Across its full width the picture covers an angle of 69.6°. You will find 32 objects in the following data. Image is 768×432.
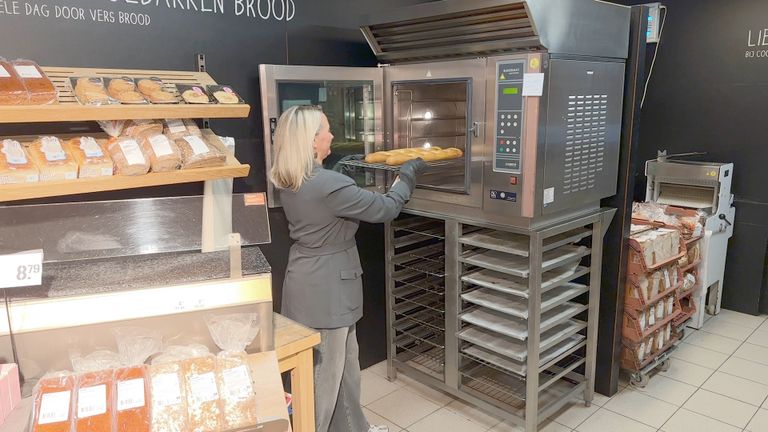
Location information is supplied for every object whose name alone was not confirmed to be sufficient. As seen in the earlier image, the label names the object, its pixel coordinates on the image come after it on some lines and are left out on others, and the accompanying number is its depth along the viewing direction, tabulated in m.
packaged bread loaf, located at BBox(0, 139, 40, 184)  1.60
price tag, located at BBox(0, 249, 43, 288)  1.24
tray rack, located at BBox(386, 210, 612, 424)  2.67
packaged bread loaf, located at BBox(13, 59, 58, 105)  1.67
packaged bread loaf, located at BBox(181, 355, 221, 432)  1.21
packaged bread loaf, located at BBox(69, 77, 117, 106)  1.80
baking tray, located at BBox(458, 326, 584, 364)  2.72
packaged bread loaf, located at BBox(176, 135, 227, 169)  1.92
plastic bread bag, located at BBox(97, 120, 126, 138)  1.92
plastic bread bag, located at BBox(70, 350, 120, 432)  1.15
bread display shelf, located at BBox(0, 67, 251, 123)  1.64
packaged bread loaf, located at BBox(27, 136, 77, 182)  1.68
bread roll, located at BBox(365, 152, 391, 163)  2.80
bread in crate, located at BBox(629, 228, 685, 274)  3.06
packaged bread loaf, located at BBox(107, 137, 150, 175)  1.80
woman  2.25
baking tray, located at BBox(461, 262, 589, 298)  2.66
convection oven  2.42
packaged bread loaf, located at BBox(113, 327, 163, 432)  1.17
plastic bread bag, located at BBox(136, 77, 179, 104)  1.94
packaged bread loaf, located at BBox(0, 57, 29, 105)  1.61
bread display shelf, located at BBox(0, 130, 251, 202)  1.60
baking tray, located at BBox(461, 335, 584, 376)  2.74
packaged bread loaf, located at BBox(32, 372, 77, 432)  1.14
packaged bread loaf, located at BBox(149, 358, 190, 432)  1.19
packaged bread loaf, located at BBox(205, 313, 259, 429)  1.25
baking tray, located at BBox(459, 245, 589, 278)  2.63
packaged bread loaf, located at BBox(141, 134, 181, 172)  1.85
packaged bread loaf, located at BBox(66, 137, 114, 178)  1.75
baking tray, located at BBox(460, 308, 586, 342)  2.69
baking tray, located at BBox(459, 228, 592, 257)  2.63
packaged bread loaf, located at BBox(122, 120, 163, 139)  1.92
